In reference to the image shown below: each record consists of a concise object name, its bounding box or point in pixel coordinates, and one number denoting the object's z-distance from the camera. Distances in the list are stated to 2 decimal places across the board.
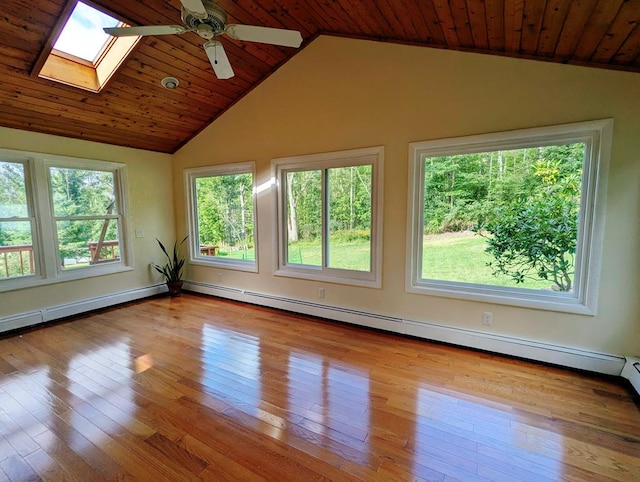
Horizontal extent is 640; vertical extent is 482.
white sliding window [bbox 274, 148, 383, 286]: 3.40
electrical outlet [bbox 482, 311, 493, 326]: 2.84
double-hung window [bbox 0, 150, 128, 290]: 3.45
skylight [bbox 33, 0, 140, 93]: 2.54
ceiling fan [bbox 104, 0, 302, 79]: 1.84
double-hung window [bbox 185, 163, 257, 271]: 4.39
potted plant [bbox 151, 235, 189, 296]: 4.88
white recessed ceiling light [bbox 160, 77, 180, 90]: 3.36
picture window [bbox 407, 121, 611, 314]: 2.47
